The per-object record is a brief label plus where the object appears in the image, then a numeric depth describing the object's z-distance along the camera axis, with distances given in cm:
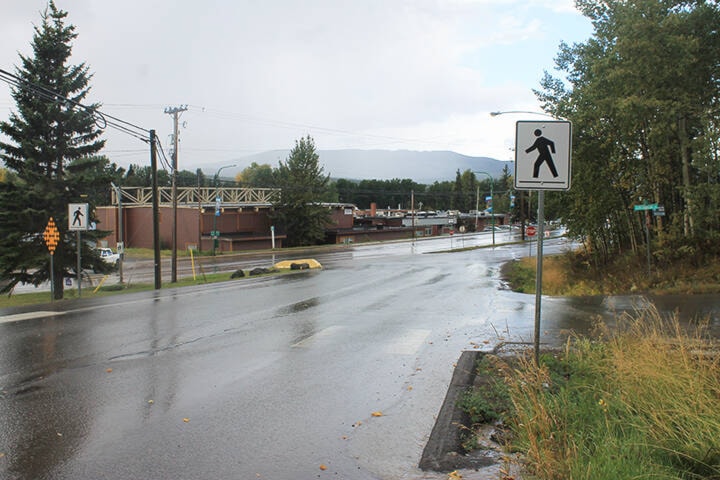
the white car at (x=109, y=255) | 4400
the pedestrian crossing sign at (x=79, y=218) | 1817
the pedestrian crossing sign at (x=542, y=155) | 619
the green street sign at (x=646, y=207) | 1719
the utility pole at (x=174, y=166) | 2767
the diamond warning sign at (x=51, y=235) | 1708
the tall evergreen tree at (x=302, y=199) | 6294
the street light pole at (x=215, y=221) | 4961
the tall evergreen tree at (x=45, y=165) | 2542
